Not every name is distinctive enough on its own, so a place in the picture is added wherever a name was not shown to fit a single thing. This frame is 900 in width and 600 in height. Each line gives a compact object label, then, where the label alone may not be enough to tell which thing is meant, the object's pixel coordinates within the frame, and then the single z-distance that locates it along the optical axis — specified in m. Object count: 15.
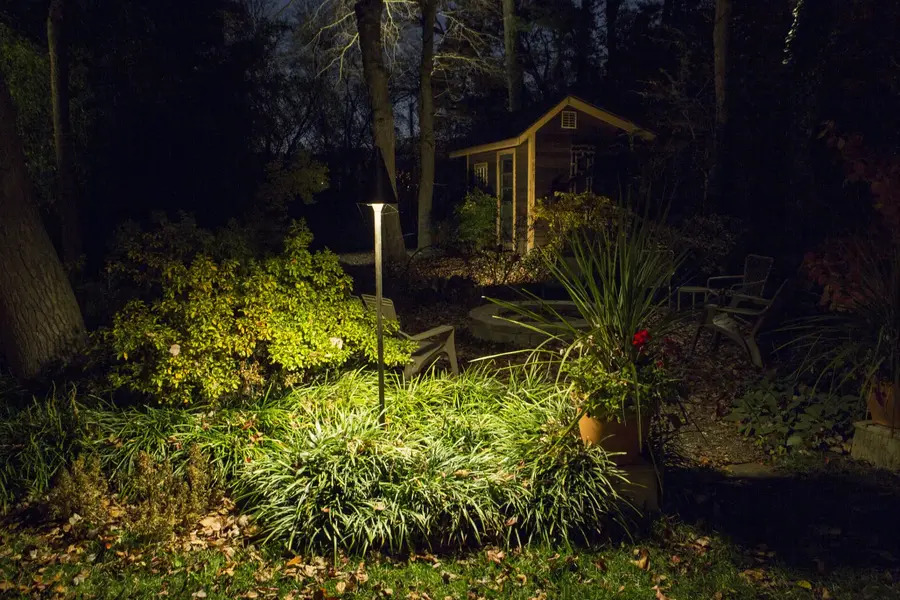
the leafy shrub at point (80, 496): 4.07
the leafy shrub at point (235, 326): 5.15
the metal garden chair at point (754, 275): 7.71
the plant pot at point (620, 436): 4.29
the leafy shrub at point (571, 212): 14.23
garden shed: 16.42
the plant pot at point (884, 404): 4.89
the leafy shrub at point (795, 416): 5.36
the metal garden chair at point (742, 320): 6.72
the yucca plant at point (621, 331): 4.20
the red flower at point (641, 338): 4.16
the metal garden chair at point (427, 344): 6.18
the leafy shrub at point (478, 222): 16.20
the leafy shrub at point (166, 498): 3.94
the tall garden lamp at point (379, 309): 4.83
